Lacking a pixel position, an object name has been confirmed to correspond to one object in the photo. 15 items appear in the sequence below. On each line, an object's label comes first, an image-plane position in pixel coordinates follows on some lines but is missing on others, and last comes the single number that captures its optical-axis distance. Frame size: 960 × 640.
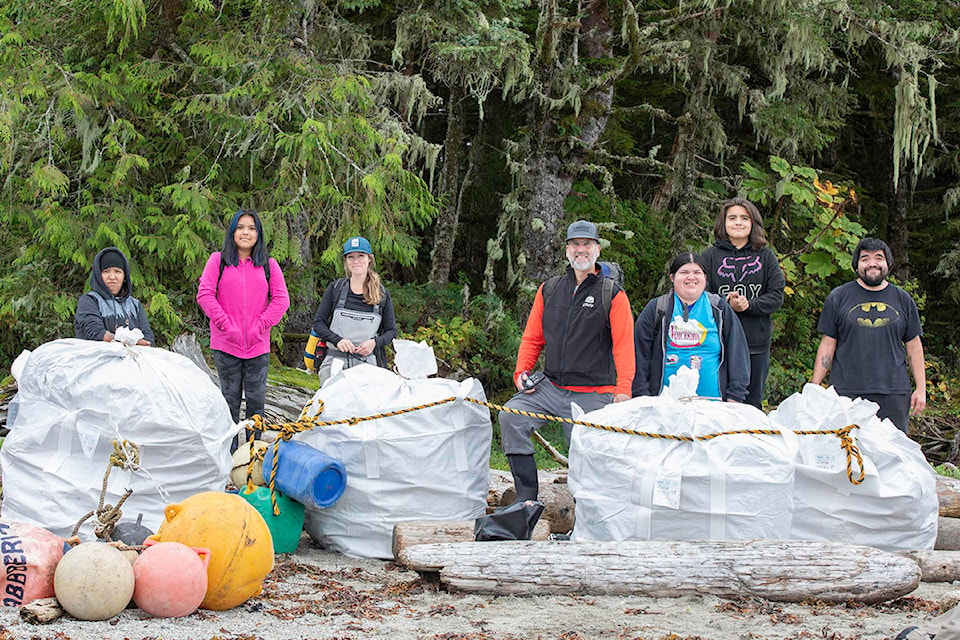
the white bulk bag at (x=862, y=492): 4.94
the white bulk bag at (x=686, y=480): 4.61
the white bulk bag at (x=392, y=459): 5.26
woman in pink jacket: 6.10
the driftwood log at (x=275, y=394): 7.86
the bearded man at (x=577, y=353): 5.30
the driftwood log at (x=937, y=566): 4.86
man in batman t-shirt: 5.79
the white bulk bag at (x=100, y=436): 4.68
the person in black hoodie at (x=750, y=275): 5.80
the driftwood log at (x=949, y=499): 5.99
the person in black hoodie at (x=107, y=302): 5.68
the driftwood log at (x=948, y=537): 5.68
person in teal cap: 6.30
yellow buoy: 3.98
